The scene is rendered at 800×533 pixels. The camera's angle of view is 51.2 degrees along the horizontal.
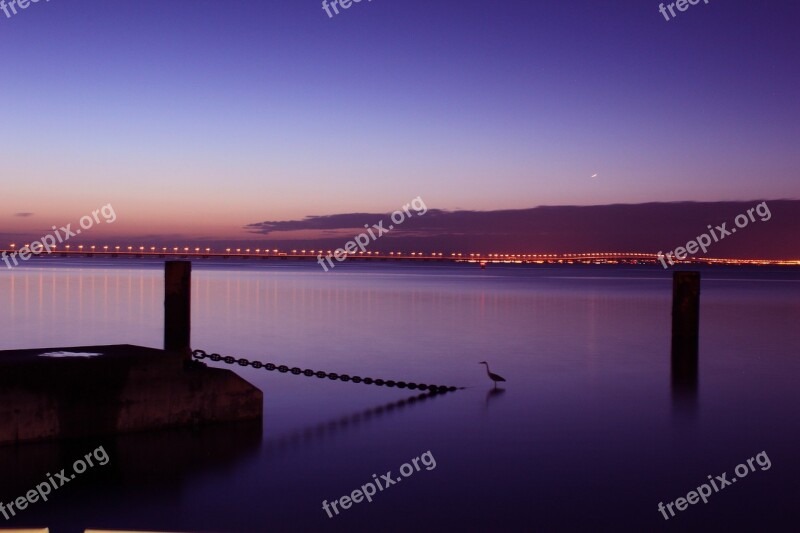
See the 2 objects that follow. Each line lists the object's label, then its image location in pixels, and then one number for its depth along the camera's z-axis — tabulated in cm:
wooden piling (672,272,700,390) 1252
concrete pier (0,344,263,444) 639
